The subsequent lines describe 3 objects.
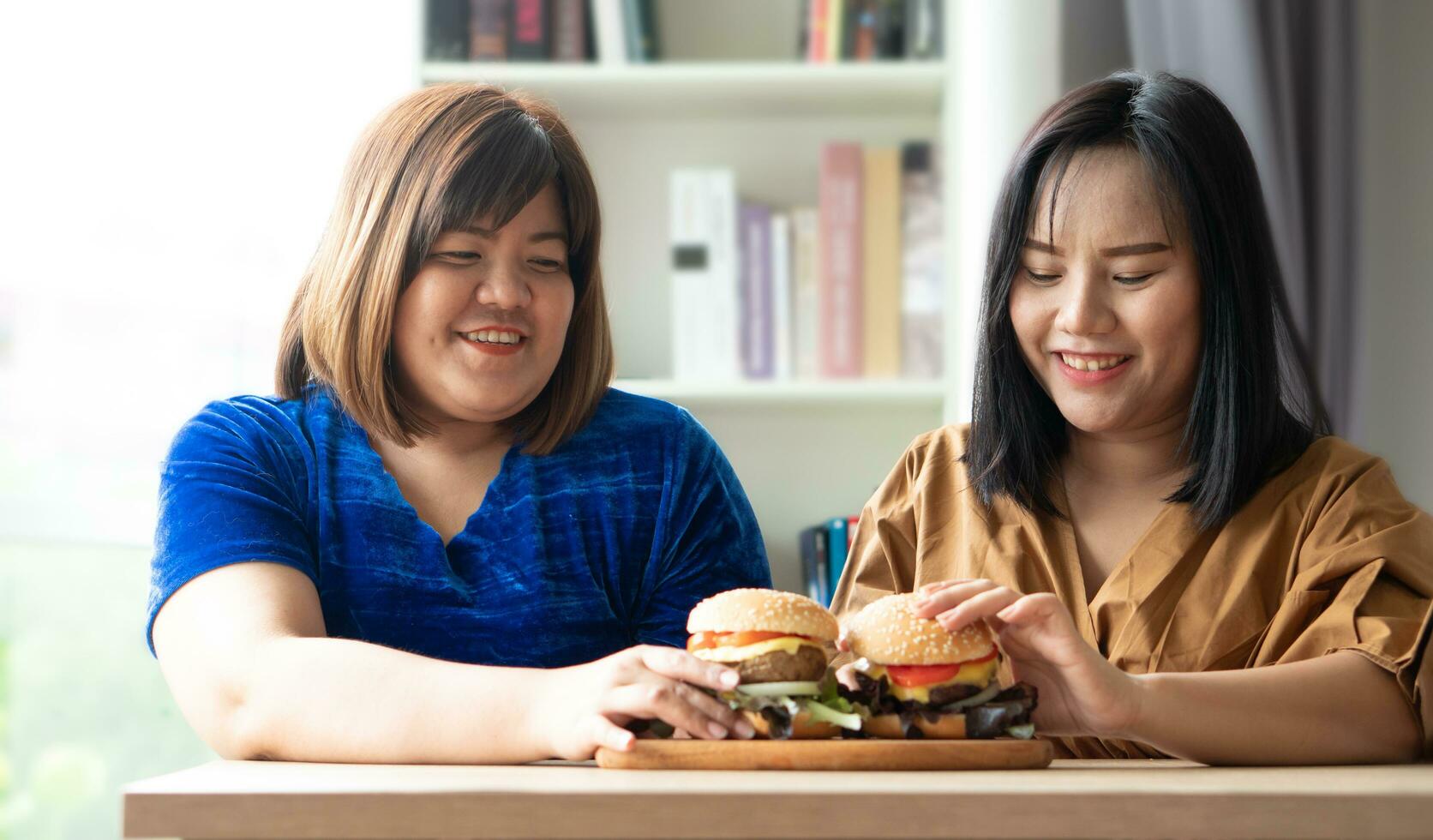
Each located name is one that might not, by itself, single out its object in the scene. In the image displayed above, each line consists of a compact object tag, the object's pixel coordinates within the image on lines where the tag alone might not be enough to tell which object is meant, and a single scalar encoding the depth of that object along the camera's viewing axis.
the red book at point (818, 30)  2.34
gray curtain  2.33
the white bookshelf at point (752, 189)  2.48
